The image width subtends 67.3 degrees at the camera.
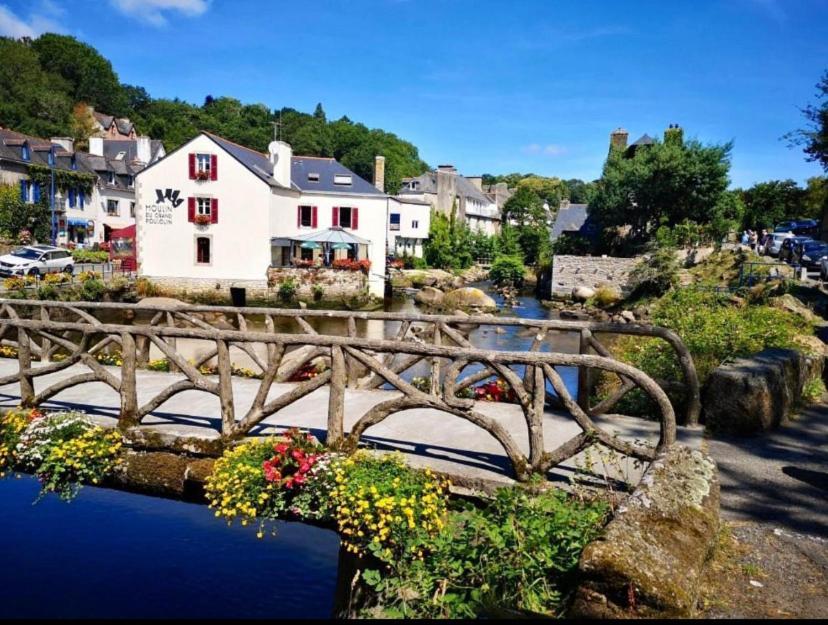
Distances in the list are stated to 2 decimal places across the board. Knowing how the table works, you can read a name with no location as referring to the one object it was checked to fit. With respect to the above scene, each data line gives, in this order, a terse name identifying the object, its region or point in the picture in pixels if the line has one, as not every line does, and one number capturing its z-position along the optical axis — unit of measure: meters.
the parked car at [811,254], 29.90
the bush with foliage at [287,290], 37.16
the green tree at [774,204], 58.69
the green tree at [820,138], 24.09
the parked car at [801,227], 50.25
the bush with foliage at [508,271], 54.62
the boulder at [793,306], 17.38
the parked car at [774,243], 38.03
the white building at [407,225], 55.66
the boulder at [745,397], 6.96
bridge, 5.07
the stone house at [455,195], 64.81
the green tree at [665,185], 41.62
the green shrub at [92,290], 30.69
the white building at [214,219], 36.72
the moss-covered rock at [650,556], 3.12
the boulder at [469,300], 39.00
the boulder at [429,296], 41.16
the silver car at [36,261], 32.81
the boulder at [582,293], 42.59
